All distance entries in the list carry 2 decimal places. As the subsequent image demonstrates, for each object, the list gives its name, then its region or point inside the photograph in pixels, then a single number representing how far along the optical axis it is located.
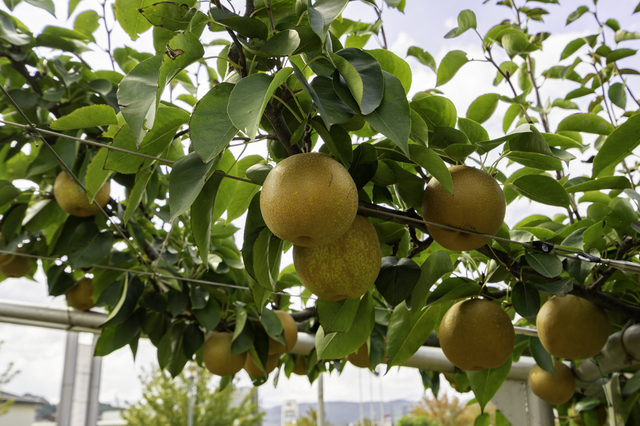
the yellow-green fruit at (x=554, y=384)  1.73
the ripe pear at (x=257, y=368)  1.75
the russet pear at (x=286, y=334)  1.65
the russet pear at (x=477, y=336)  0.93
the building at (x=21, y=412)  16.31
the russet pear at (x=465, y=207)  0.73
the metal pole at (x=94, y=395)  7.12
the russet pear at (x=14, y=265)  1.77
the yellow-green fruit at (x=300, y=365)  2.32
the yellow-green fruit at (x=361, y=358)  1.70
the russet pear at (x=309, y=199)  0.57
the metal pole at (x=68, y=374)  7.11
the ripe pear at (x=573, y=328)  1.05
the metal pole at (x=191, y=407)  8.05
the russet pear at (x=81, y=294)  1.86
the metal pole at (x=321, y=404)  8.05
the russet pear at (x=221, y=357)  1.62
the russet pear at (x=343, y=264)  0.67
